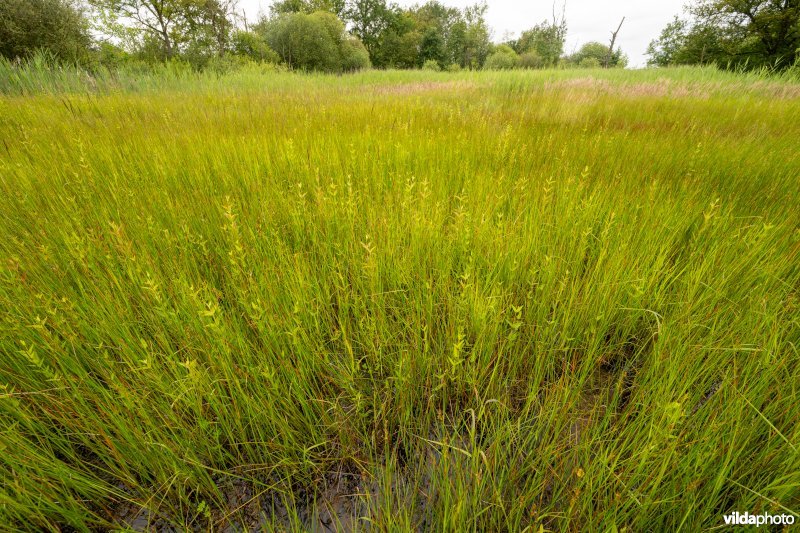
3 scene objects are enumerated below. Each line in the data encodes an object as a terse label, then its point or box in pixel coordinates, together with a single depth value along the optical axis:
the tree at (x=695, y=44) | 24.00
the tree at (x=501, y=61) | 33.91
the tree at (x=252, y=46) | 21.20
